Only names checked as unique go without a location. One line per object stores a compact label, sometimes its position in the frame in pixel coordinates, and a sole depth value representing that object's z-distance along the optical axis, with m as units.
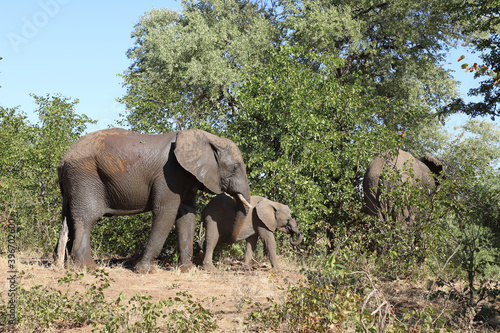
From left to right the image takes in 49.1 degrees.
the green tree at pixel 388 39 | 23.44
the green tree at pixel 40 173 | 14.42
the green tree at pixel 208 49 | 25.30
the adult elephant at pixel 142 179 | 11.02
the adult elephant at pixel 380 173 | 12.41
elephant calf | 12.18
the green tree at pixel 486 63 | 16.34
